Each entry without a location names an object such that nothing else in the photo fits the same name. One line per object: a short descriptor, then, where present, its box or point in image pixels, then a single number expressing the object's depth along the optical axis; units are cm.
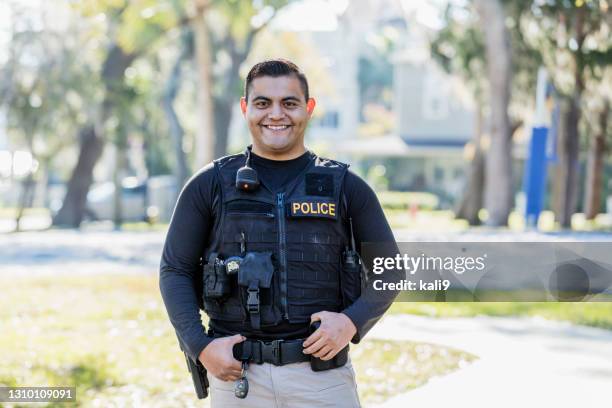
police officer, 324
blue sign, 2016
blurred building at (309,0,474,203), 4884
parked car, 3606
